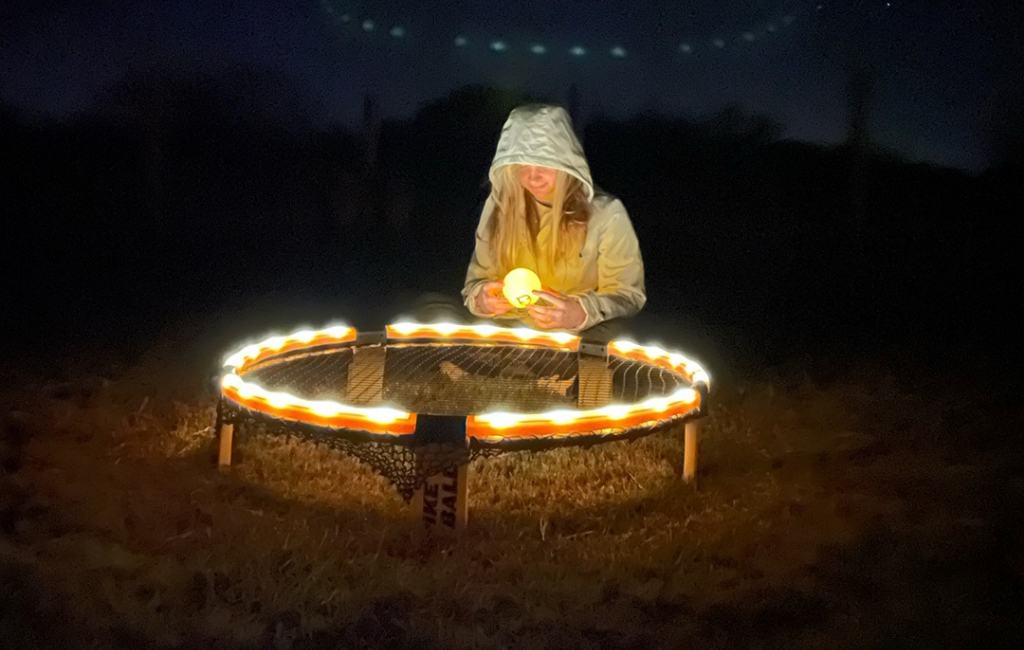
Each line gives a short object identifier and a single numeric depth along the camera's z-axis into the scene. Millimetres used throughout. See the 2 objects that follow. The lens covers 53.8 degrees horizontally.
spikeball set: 1893
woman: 2736
